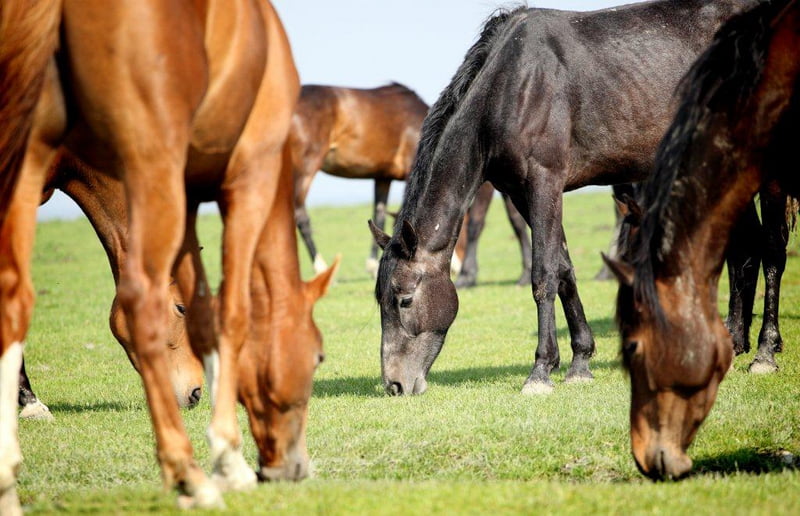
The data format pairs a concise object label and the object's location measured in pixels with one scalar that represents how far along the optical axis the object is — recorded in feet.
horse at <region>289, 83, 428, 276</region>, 115.96
